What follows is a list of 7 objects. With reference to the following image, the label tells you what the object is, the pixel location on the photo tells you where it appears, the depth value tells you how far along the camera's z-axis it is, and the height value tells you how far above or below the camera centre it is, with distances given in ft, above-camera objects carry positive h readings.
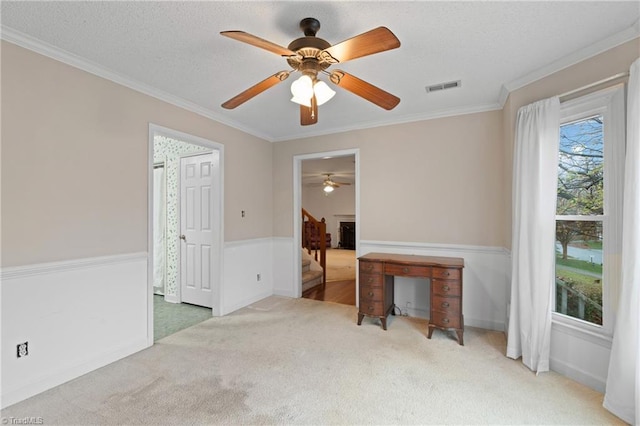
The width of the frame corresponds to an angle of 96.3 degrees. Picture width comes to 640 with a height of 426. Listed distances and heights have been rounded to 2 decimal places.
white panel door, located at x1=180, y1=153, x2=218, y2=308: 12.87 -0.96
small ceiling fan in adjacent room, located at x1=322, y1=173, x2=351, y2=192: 28.24 +2.60
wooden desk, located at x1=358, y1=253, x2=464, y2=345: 9.45 -2.61
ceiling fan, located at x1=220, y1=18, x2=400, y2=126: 5.06 +2.98
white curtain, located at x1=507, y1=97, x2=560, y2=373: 7.52 -0.57
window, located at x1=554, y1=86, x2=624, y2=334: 6.65 +0.06
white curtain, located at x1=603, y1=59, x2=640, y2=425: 5.58 -1.58
